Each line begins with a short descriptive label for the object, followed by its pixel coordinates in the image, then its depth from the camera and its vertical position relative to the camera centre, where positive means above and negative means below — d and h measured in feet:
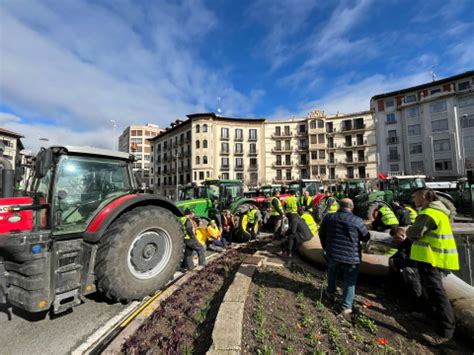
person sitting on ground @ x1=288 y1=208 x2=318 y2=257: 17.65 -3.66
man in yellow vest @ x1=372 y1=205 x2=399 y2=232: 18.08 -2.87
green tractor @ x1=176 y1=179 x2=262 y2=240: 28.91 -1.38
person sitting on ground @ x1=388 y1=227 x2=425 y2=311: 10.29 -4.22
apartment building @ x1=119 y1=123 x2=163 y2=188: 219.41 +56.43
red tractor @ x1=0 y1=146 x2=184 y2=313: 8.57 -1.93
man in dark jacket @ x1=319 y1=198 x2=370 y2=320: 10.18 -2.88
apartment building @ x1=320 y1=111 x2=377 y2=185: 121.60 +22.55
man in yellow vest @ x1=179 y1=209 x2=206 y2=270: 16.58 -4.12
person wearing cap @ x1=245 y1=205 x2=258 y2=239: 26.21 -3.86
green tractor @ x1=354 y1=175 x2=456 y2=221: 37.32 -1.39
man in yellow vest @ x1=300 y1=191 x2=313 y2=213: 30.29 -2.15
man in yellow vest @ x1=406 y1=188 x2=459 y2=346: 8.46 -2.93
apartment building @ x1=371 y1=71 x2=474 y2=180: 97.09 +27.59
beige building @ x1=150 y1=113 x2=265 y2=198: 126.21 +24.37
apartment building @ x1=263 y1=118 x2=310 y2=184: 133.80 +23.01
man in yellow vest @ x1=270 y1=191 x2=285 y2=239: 25.25 -3.02
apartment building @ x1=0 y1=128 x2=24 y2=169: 101.77 +27.27
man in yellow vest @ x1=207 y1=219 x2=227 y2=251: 22.08 -5.07
